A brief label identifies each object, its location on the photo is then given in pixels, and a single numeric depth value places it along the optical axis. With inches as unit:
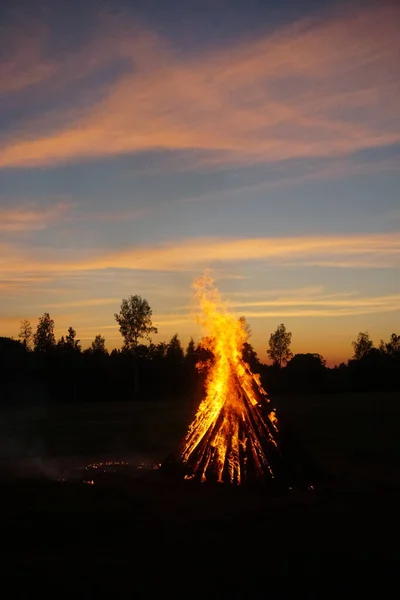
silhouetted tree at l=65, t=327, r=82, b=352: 3524.4
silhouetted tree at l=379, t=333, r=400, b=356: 5210.1
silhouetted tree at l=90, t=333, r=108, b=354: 4311.0
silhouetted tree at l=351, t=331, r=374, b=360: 4997.5
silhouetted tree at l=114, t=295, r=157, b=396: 2763.3
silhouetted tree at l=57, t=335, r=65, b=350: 3235.5
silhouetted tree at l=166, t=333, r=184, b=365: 2987.2
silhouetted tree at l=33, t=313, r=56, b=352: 3538.4
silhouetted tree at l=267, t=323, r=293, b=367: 4387.3
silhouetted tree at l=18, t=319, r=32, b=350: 3795.3
